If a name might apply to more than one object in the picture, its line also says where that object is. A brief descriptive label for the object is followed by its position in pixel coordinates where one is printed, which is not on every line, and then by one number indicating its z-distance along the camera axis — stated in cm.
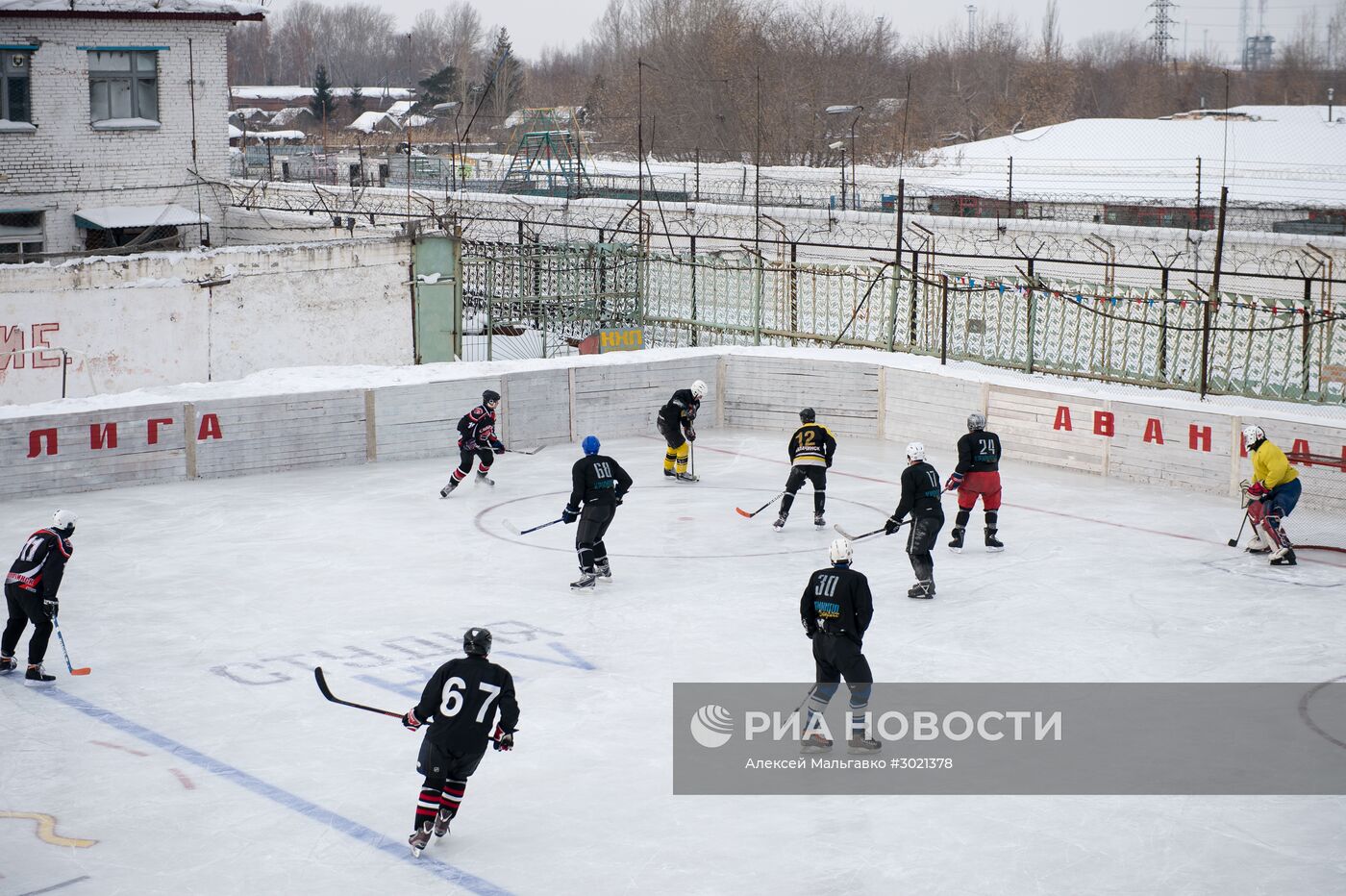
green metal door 2650
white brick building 3266
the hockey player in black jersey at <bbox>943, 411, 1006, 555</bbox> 1658
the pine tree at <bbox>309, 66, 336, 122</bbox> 9194
